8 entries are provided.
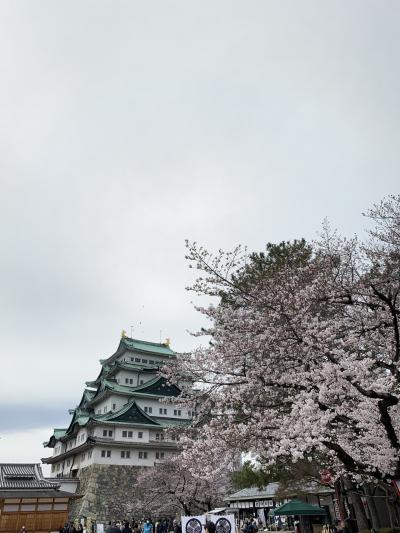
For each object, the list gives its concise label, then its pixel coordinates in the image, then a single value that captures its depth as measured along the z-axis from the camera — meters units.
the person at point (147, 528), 22.59
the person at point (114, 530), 11.78
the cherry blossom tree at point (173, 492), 33.41
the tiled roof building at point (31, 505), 29.47
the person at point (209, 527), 14.39
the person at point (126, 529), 22.12
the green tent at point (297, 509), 22.02
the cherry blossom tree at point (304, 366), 8.95
